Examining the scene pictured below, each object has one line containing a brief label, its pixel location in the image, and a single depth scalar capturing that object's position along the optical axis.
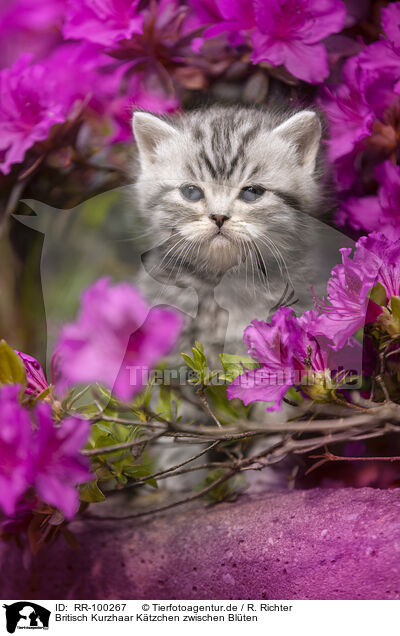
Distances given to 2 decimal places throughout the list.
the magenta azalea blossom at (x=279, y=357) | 0.75
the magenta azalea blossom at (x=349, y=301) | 0.75
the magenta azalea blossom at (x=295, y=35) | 0.77
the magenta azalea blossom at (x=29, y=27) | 0.79
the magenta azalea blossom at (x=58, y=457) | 0.74
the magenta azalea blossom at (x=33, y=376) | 0.76
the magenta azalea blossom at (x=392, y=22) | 0.79
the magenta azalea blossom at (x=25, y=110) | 0.78
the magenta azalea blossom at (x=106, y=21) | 0.78
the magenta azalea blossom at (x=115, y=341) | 0.74
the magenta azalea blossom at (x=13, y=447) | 0.74
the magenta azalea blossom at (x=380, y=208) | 0.78
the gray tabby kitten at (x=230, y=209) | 0.77
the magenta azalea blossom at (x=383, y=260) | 0.76
